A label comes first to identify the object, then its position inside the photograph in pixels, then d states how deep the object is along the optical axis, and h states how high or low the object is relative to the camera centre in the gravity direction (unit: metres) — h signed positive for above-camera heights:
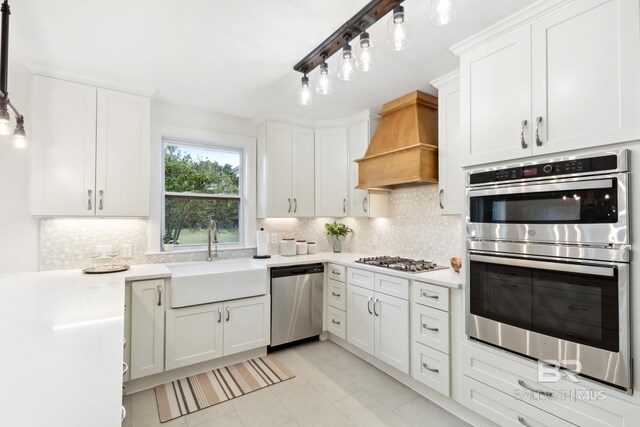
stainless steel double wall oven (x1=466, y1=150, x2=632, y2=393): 1.43 -0.25
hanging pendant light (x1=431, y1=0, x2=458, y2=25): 1.34 +0.92
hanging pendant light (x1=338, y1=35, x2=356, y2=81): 1.79 +0.92
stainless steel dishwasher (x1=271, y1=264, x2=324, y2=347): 3.11 -0.93
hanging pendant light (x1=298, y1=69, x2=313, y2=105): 2.18 +0.88
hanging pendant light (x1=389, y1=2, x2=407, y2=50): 1.48 +0.93
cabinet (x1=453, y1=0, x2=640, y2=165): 1.42 +0.73
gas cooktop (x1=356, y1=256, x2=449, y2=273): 2.60 -0.45
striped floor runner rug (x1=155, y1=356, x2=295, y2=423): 2.27 -1.43
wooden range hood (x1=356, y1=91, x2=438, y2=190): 2.71 +0.67
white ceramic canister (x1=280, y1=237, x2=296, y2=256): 3.60 -0.38
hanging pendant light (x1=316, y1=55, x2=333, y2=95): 2.02 +0.90
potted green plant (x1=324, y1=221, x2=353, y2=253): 3.94 -0.20
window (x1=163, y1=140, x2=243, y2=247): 3.27 +0.26
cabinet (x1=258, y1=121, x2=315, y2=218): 3.51 +0.53
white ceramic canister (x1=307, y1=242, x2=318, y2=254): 3.84 -0.41
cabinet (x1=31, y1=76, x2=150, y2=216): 2.38 +0.54
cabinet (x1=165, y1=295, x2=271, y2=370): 2.59 -1.05
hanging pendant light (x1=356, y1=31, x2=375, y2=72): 1.67 +0.92
